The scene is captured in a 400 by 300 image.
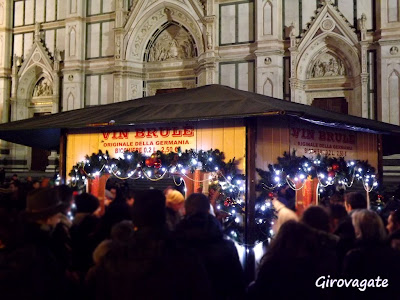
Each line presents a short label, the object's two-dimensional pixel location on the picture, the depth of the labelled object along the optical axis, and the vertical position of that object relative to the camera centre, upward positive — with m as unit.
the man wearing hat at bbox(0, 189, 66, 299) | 2.96 -0.74
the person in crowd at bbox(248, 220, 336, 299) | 3.42 -0.80
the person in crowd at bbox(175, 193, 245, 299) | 3.99 -0.82
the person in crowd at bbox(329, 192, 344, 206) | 7.66 -0.61
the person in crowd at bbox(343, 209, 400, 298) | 3.87 -0.82
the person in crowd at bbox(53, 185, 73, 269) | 4.06 -0.71
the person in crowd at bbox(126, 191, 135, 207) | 7.78 -0.63
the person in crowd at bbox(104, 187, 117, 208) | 8.87 -0.63
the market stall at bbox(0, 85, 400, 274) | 8.44 +0.41
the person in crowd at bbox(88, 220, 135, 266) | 3.83 -0.63
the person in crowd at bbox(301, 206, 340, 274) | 3.62 -0.58
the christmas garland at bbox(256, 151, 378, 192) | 8.63 -0.15
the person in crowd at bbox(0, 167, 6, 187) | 19.81 -0.67
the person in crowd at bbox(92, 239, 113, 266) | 3.80 -0.75
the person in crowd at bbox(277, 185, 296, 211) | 8.11 -0.63
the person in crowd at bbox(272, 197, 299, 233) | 4.92 -0.57
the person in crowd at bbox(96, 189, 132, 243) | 4.97 -0.62
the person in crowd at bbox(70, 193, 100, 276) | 4.79 -0.78
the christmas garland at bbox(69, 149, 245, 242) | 8.65 -0.14
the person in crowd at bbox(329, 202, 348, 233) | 5.32 -0.60
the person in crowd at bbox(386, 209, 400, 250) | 4.91 -0.72
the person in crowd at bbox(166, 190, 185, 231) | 6.02 -0.58
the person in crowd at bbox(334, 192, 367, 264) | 4.69 -0.77
